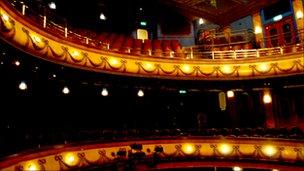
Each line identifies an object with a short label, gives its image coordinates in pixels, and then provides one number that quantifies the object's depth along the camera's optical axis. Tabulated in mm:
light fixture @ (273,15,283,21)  14938
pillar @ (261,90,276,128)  13062
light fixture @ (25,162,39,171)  6480
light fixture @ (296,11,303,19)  13679
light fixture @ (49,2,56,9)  13228
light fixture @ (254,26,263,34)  15273
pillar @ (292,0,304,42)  13648
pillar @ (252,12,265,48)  15258
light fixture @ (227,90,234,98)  13402
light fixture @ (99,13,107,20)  15316
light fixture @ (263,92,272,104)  12891
